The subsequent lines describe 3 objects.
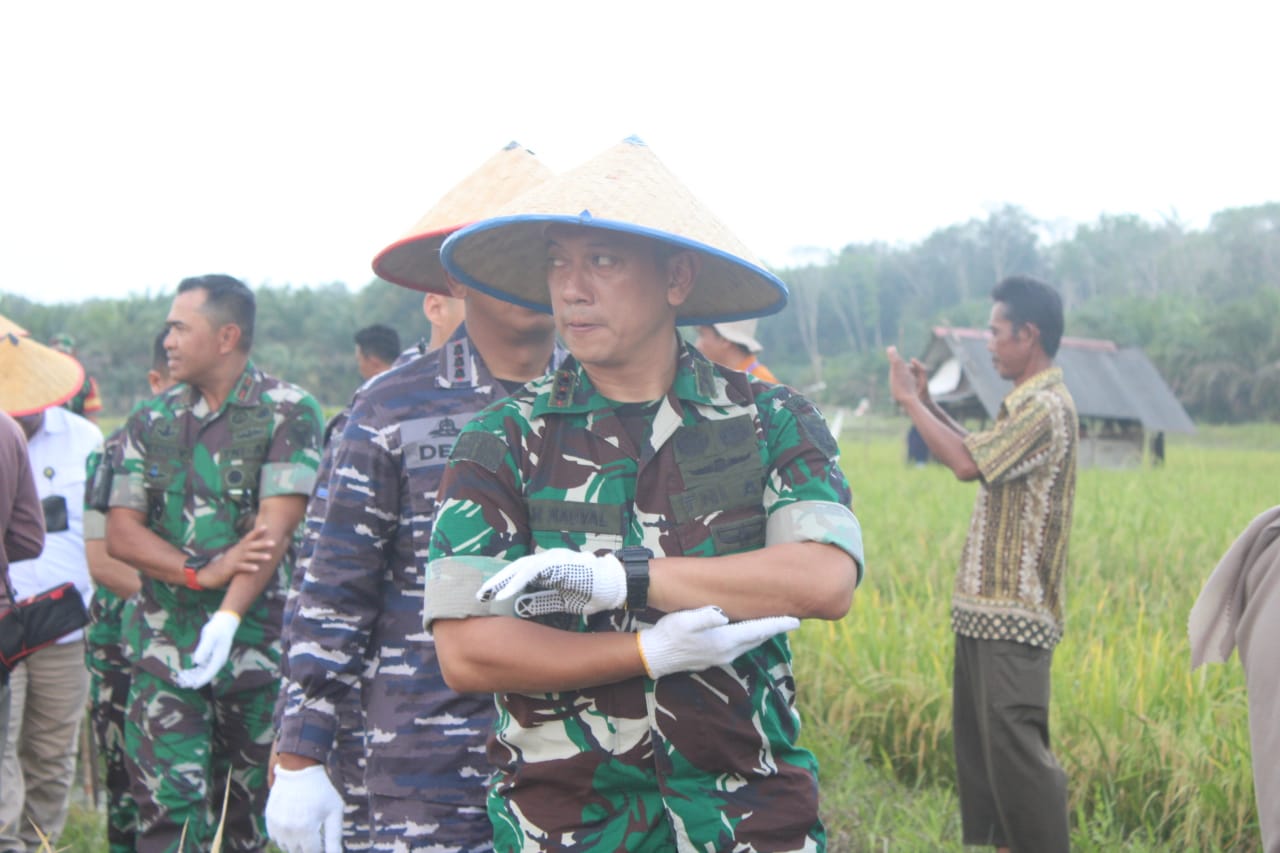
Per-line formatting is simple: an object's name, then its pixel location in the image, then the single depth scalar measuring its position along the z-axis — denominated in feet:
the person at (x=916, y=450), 75.05
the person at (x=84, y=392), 20.48
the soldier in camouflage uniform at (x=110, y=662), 14.05
